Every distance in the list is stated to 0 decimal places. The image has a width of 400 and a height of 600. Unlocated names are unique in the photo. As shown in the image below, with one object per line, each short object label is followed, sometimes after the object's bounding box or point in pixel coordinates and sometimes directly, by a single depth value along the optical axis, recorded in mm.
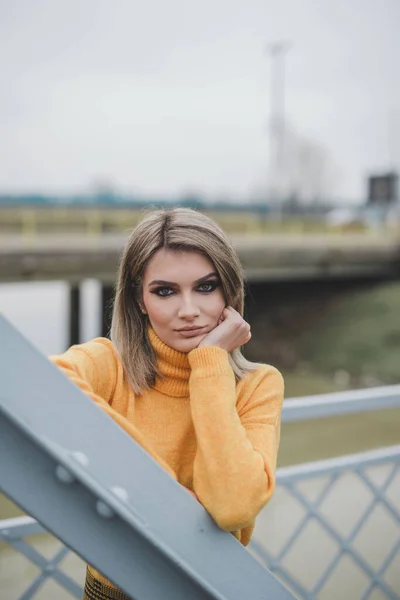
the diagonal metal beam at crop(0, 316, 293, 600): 769
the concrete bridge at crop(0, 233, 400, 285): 13531
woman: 1046
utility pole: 27078
